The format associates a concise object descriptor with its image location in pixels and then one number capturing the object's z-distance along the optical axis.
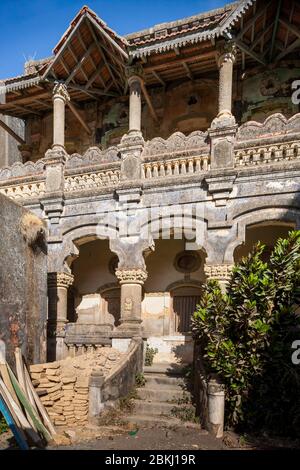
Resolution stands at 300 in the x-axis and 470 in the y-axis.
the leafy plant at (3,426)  6.93
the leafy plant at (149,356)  11.19
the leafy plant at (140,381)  9.57
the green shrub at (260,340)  7.05
